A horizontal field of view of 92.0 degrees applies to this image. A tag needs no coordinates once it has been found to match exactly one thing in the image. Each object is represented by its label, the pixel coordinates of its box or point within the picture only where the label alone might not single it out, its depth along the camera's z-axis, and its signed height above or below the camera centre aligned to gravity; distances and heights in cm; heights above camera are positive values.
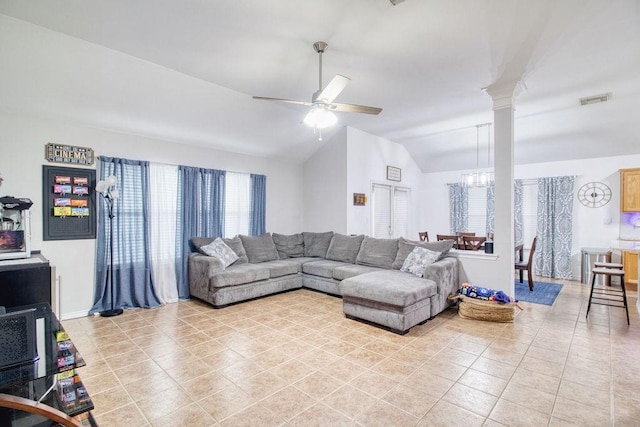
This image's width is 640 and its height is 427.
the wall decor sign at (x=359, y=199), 615 +31
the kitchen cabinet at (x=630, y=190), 554 +45
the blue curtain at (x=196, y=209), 500 +9
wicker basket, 380 -120
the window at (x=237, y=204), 568 +20
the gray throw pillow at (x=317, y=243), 599 -56
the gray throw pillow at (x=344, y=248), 545 -60
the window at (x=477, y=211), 748 +9
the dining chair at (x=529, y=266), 528 -89
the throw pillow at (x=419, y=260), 422 -64
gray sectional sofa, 363 -85
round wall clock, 596 +40
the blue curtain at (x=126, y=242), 423 -39
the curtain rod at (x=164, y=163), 463 +80
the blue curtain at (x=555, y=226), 621 -23
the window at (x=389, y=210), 678 +10
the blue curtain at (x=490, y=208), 717 +16
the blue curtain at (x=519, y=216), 681 -3
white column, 409 +41
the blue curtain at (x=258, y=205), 598 +19
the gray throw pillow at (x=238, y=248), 524 -58
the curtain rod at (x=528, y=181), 667 +74
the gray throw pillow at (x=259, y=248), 547 -61
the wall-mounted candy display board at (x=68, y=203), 383 +15
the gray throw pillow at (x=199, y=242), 495 -44
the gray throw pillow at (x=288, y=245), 601 -61
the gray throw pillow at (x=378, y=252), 491 -62
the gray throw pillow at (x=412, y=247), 443 -48
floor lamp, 401 +21
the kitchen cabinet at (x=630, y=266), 519 -87
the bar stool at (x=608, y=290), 380 -122
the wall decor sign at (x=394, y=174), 709 +97
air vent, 438 +169
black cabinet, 248 -57
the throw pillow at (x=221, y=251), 482 -59
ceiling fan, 308 +113
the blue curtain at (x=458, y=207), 771 +19
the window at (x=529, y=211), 670 +8
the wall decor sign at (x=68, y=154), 383 +77
